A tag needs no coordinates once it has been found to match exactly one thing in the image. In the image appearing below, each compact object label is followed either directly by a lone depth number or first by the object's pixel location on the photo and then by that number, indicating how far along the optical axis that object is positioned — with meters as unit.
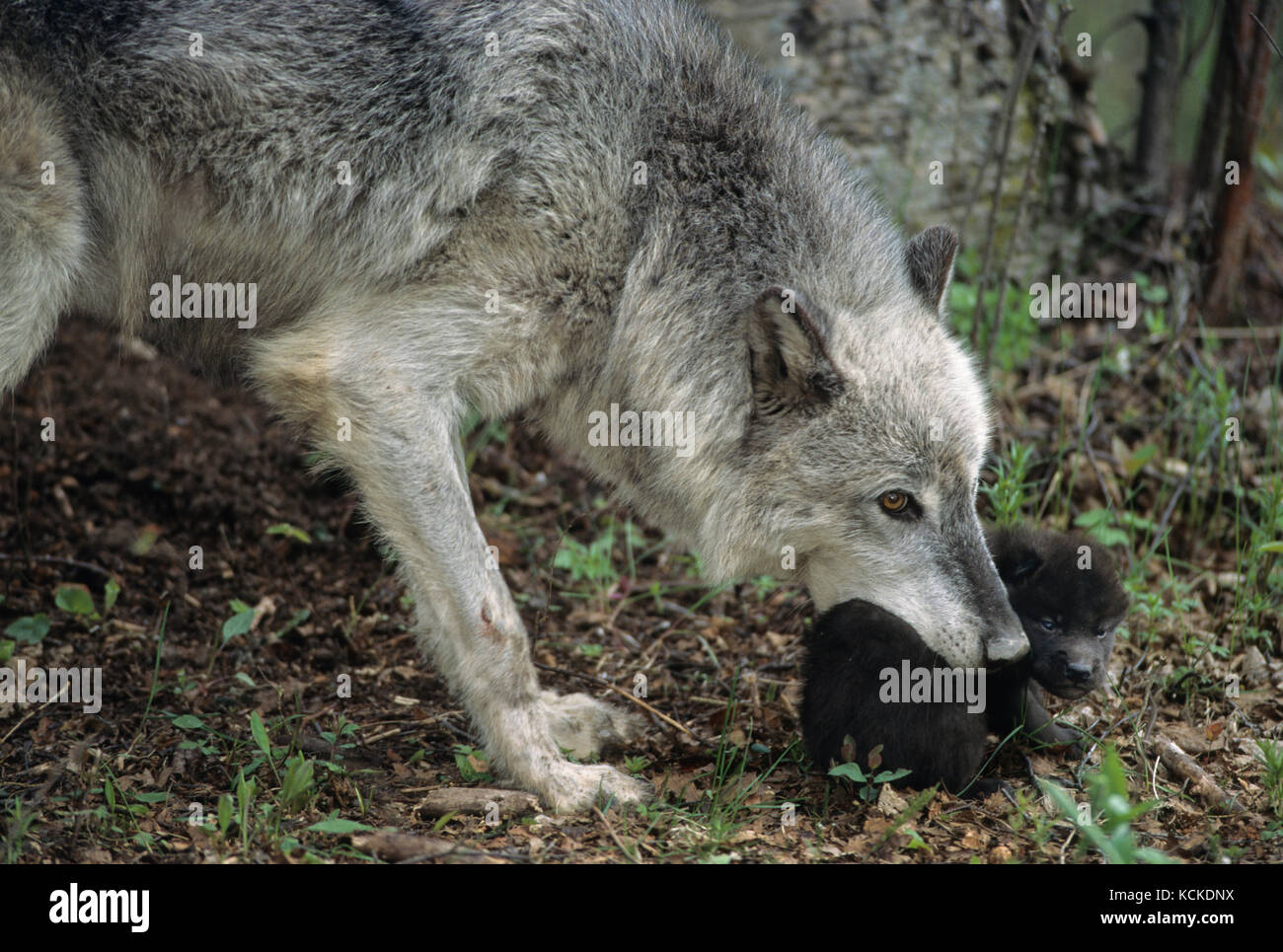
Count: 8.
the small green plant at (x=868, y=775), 3.87
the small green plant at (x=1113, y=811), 2.72
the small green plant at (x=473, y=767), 4.24
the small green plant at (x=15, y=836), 3.32
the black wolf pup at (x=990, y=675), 4.00
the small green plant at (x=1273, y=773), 3.89
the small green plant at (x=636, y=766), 4.35
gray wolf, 4.11
